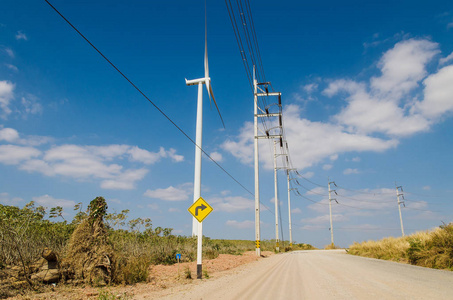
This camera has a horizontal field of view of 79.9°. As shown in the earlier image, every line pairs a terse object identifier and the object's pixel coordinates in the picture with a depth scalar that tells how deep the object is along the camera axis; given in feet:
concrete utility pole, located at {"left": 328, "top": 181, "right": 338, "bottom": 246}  204.19
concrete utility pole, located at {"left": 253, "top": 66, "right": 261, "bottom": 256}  99.16
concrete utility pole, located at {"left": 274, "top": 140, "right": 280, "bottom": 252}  147.86
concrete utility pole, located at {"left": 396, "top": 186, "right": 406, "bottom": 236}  201.62
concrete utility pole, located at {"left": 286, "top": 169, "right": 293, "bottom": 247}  199.21
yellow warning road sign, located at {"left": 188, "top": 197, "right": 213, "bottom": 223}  47.52
